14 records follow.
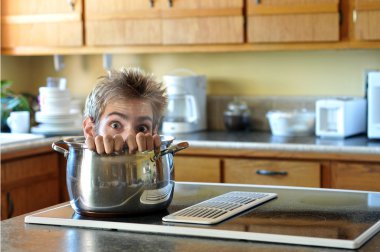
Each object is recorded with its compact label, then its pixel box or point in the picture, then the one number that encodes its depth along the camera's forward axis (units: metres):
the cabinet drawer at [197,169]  3.49
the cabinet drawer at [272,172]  3.30
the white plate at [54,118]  3.89
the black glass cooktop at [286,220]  1.45
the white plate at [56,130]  3.88
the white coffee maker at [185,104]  3.90
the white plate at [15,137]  3.53
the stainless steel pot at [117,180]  1.60
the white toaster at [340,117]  3.51
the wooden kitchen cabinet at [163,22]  3.68
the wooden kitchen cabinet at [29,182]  3.42
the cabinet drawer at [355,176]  3.19
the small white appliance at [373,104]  3.43
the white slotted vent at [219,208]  1.58
